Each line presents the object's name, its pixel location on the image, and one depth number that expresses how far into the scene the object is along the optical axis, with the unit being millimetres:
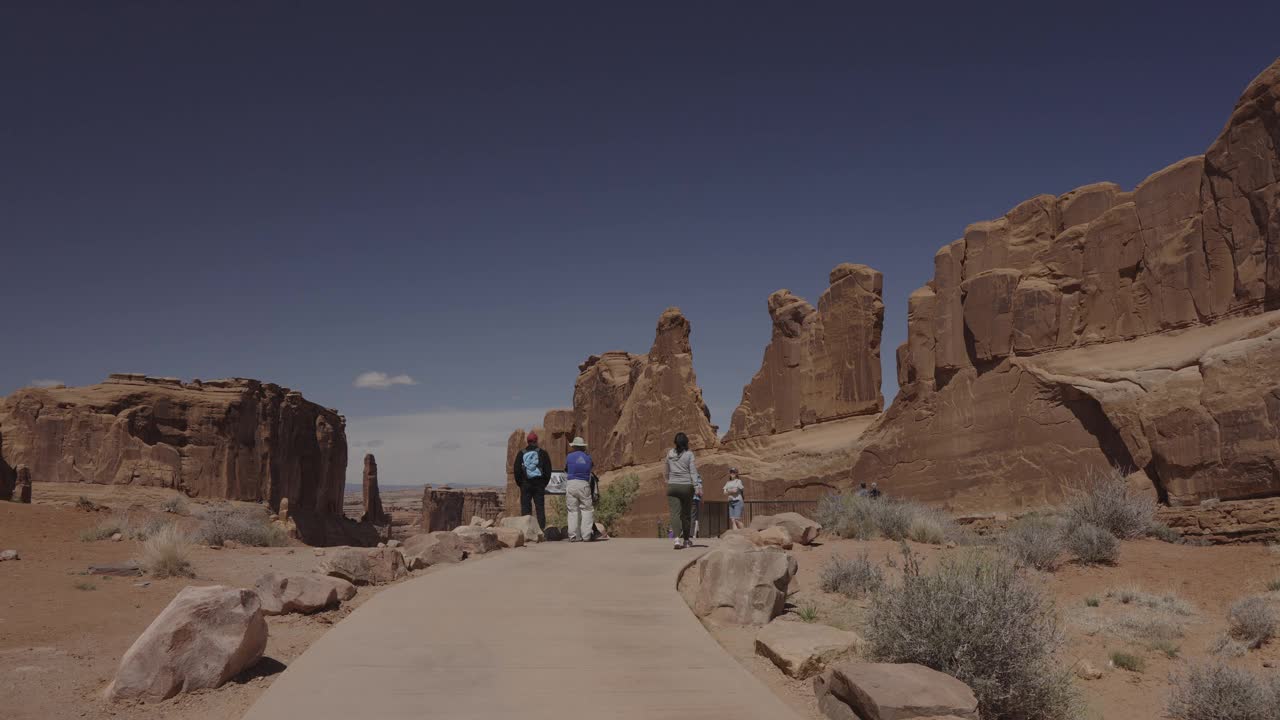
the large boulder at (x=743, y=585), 8641
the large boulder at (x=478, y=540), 12641
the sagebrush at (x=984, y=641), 6262
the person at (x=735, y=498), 20156
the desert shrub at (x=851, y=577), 11062
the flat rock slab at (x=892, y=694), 5066
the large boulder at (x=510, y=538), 13877
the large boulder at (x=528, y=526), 15016
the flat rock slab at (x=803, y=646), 6684
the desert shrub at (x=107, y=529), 16969
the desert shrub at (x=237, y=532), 16359
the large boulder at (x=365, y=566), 10086
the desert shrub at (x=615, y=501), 37562
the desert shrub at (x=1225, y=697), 7441
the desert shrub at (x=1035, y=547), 14570
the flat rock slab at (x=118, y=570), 11641
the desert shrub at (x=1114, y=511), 17375
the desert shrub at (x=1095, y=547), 14891
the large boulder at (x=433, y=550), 11541
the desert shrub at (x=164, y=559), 11375
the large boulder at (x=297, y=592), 8289
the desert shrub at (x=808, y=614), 9062
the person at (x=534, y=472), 15656
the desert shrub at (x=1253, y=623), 10156
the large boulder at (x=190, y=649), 5738
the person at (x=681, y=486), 13211
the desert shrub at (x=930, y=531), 17234
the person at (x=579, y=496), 15120
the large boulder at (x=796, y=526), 16219
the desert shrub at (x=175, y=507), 38669
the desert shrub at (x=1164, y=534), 17484
